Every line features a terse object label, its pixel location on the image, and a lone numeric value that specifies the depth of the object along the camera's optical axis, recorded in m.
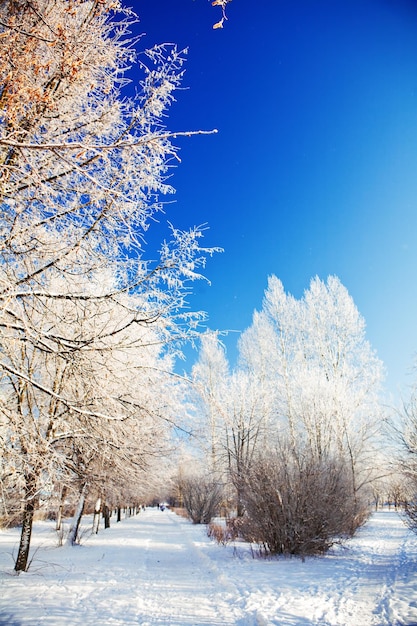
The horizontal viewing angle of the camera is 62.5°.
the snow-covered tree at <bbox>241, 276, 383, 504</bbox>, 16.81
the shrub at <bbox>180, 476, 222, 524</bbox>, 20.19
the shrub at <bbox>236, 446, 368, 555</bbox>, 8.33
